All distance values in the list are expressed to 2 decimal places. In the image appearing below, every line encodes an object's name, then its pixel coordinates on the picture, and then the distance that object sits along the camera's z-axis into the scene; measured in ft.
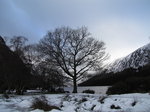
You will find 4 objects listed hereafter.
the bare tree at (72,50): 70.46
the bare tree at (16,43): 66.42
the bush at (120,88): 40.60
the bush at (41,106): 20.38
